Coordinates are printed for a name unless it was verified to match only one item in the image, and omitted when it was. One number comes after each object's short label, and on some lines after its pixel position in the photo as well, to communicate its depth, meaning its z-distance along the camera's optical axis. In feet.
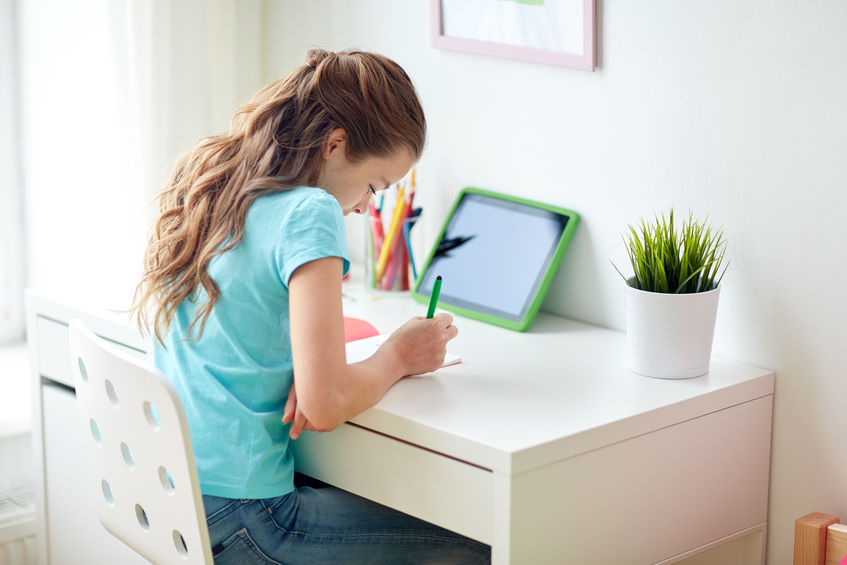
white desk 7.69
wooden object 8.25
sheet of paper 8.51
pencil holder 9.90
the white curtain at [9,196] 10.88
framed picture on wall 9.01
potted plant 8.29
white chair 7.64
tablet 9.27
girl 7.93
